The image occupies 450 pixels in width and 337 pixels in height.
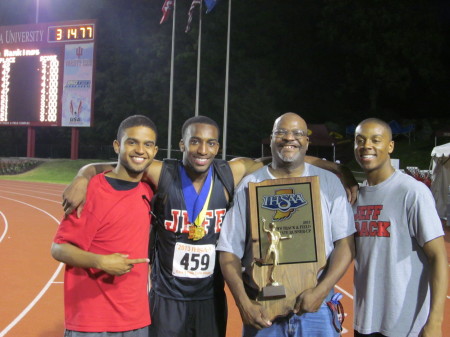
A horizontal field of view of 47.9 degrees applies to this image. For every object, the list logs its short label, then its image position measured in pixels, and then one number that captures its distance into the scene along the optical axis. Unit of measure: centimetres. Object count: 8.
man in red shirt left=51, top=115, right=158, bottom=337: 265
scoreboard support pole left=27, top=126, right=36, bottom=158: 3102
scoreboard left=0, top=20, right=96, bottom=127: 2680
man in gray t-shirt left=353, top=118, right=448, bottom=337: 274
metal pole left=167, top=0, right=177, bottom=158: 2206
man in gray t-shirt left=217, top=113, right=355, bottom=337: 262
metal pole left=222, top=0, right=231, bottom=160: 2114
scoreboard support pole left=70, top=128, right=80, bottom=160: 3062
